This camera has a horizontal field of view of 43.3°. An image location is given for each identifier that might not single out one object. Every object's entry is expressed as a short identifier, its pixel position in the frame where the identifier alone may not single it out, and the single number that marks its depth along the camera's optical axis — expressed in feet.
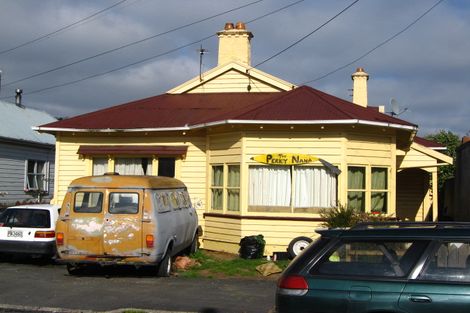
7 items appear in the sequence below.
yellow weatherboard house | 48.83
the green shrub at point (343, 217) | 44.78
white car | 44.34
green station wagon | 17.80
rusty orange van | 37.81
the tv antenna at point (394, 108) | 78.89
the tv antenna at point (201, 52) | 71.26
